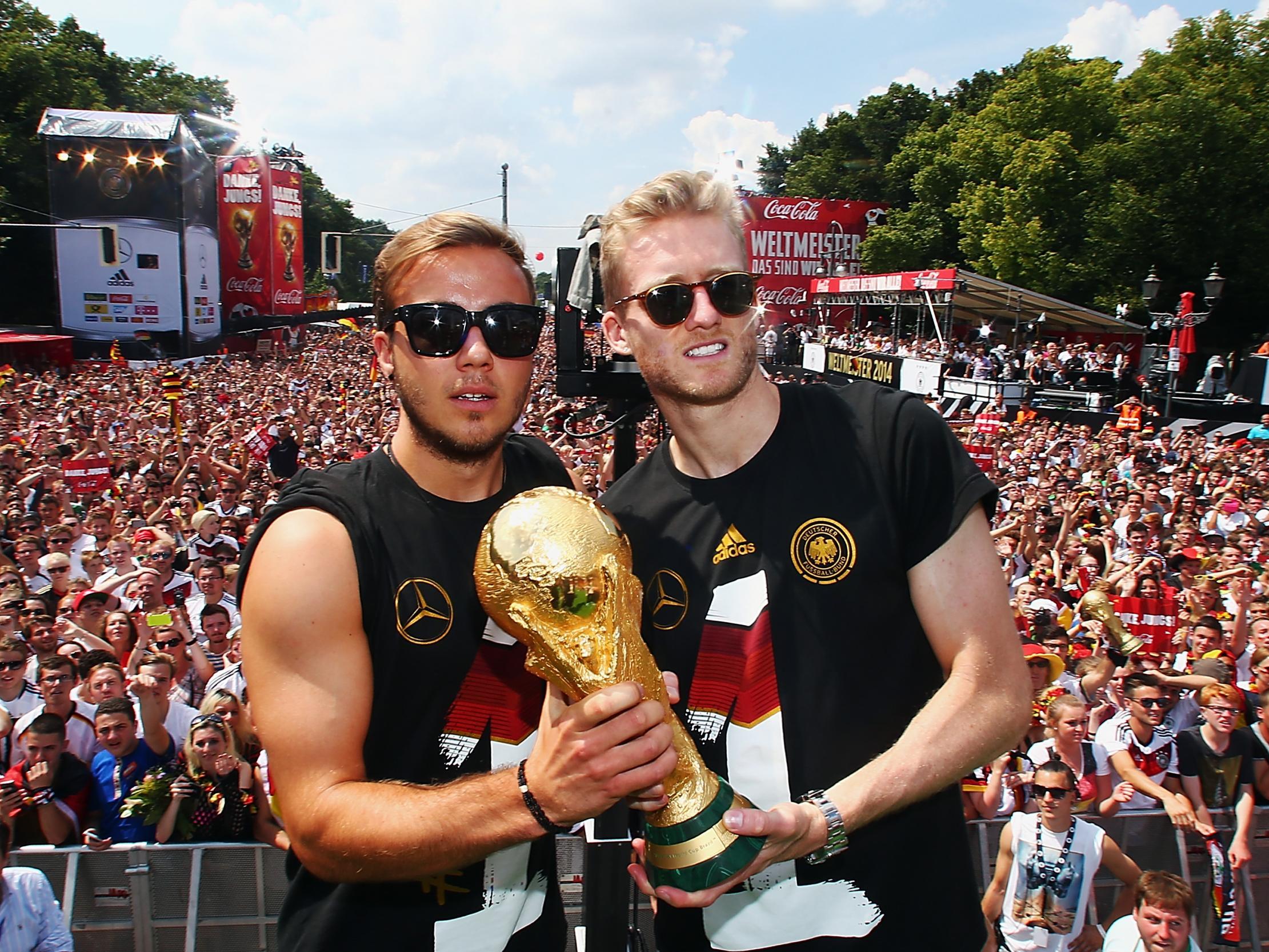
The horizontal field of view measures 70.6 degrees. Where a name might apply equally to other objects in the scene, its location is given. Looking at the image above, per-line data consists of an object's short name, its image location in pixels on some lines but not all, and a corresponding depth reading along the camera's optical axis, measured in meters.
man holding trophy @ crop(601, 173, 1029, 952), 1.76
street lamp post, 16.30
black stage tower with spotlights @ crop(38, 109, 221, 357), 35.78
